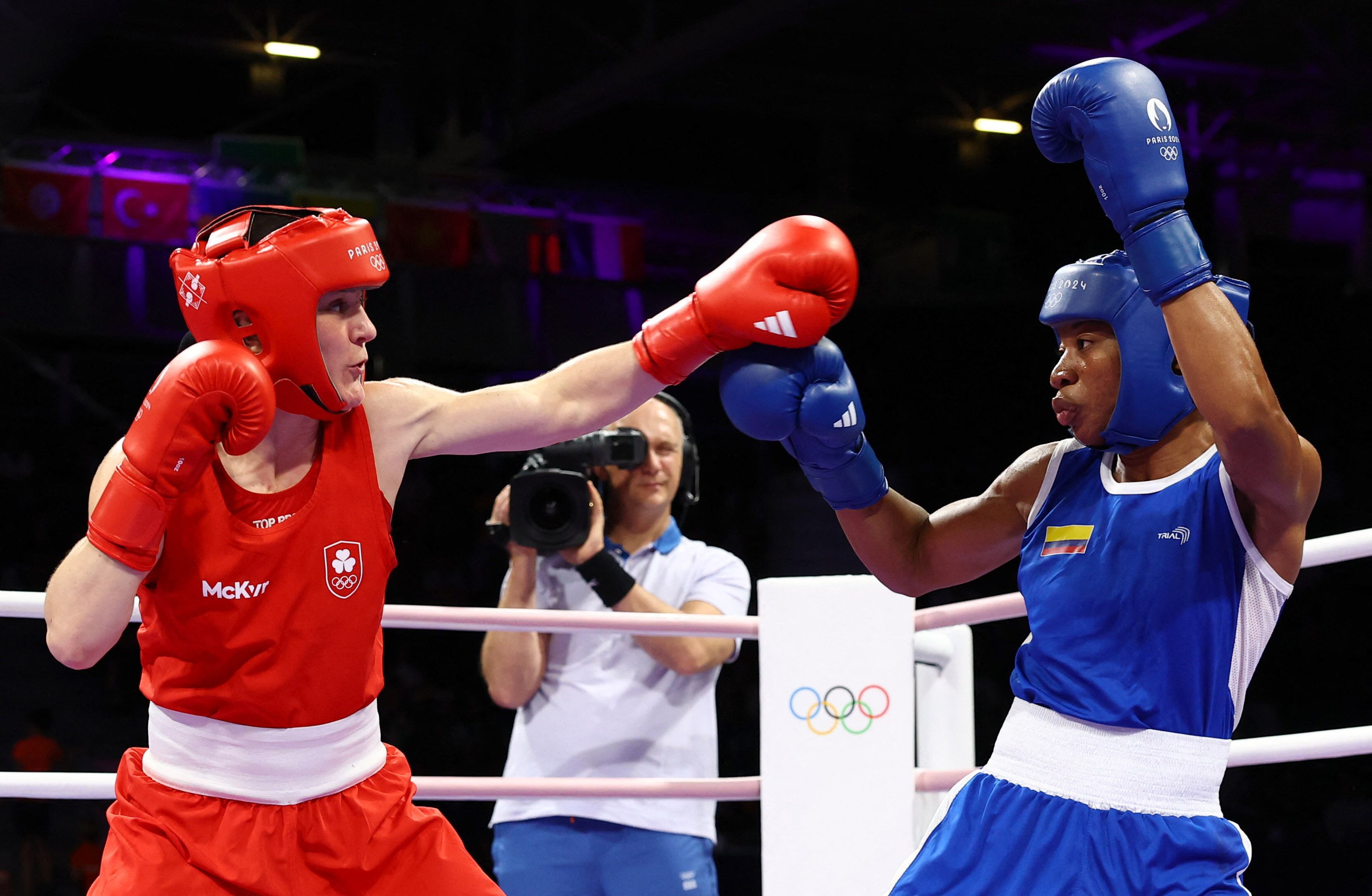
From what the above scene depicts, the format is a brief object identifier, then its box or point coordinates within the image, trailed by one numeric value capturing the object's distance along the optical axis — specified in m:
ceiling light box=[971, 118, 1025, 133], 9.63
